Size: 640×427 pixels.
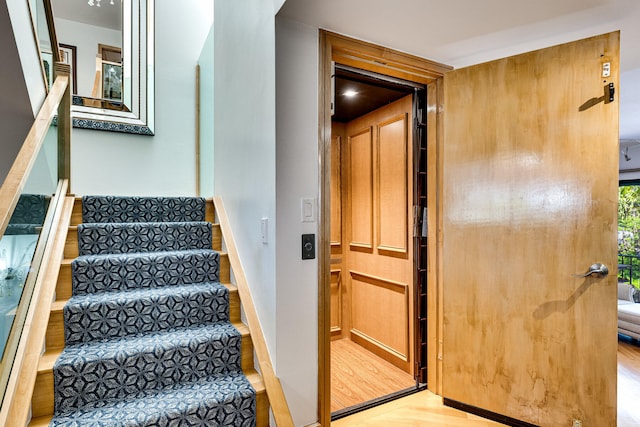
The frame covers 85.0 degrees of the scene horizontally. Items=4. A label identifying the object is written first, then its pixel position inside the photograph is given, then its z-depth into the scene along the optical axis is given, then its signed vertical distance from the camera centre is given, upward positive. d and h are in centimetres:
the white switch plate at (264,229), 171 -8
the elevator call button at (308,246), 167 -16
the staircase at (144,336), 149 -63
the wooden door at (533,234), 169 -11
